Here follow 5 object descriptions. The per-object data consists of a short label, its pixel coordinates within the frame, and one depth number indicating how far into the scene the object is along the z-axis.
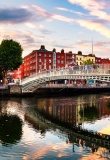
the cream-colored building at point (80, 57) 118.81
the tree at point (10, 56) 65.56
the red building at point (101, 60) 128.54
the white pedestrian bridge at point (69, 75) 37.00
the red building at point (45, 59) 105.76
